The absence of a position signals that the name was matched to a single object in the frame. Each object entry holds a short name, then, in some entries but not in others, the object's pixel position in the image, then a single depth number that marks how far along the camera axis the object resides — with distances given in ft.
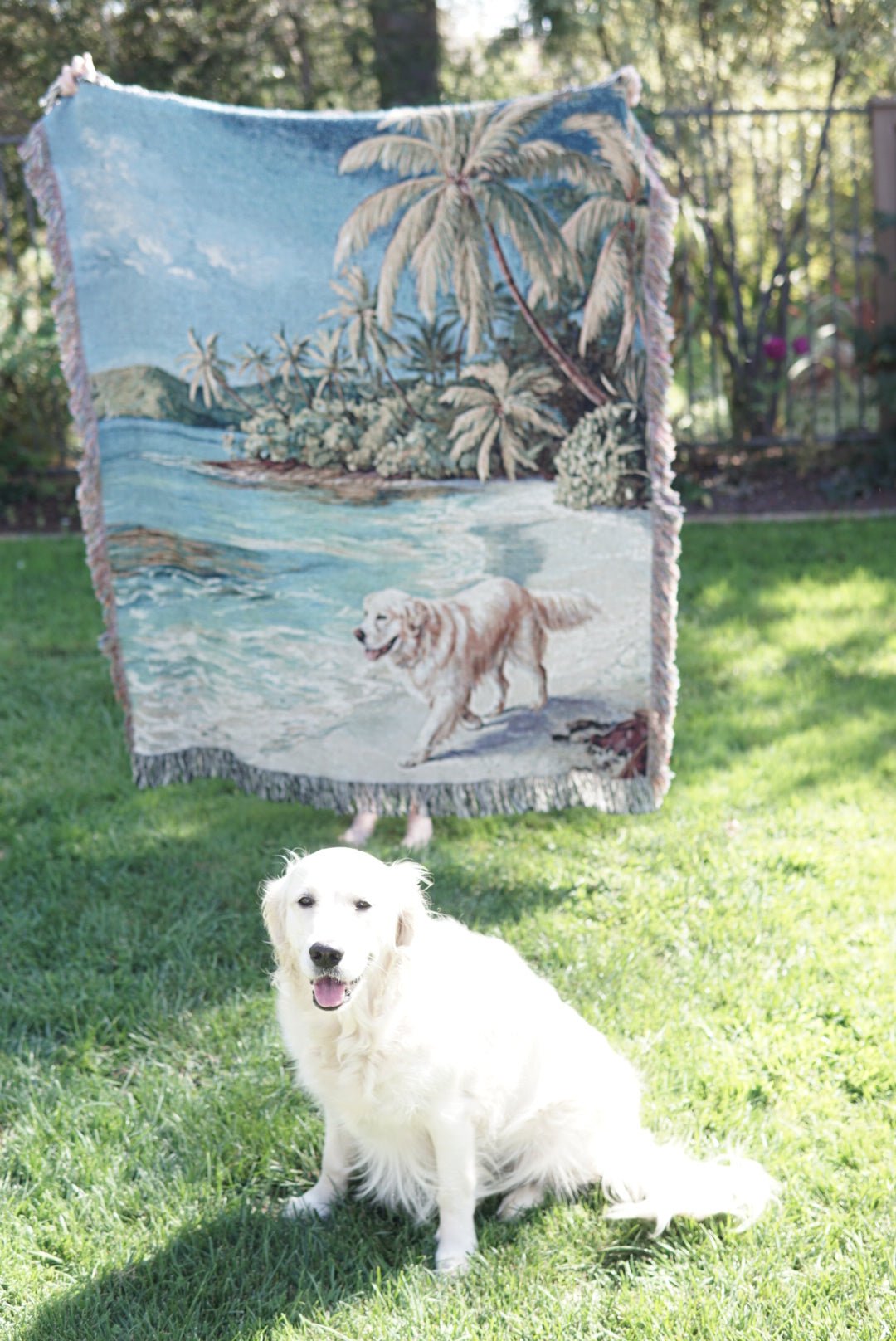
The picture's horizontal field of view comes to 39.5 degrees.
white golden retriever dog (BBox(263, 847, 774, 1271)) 6.38
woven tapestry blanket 9.89
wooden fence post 21.66
